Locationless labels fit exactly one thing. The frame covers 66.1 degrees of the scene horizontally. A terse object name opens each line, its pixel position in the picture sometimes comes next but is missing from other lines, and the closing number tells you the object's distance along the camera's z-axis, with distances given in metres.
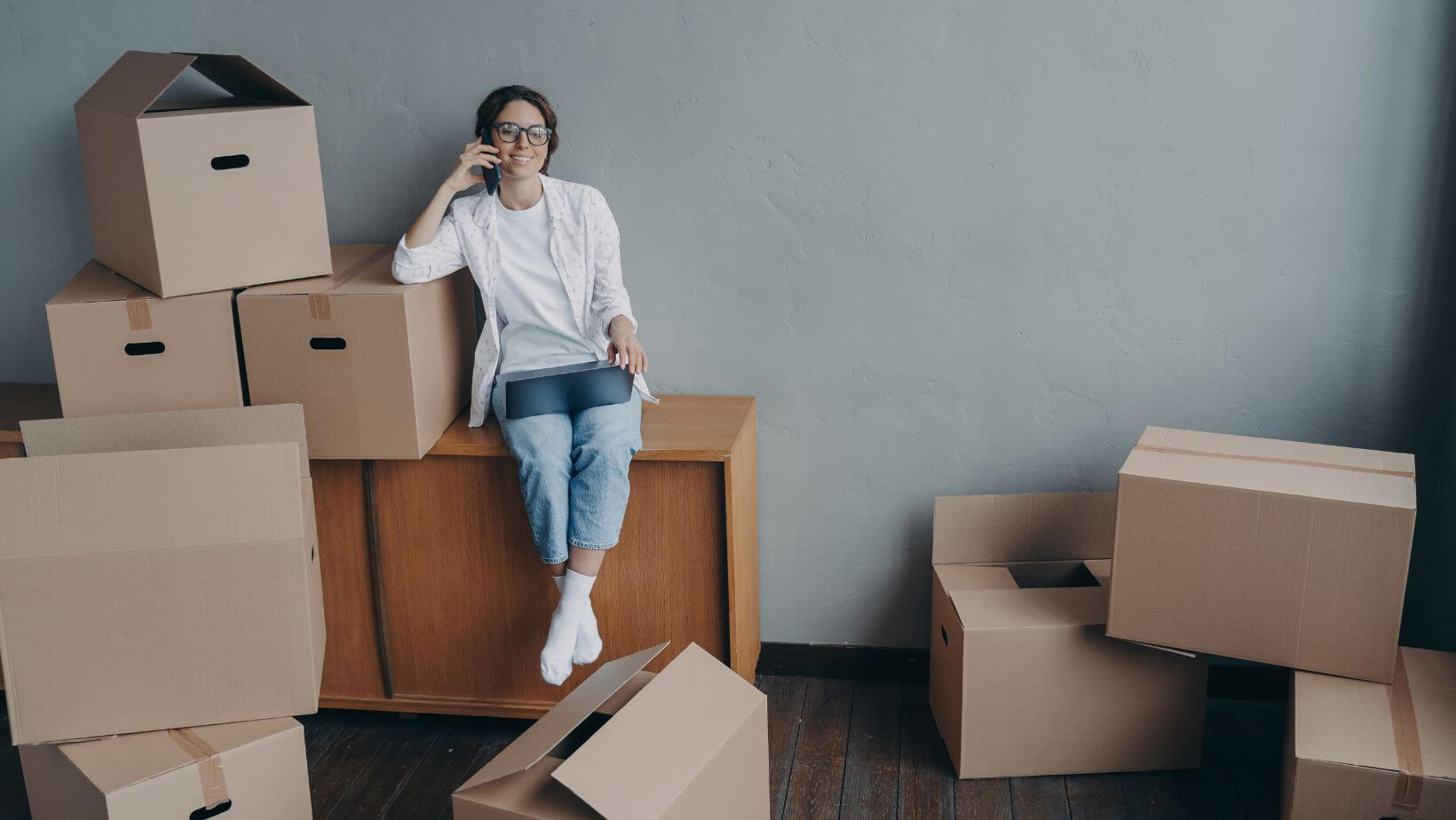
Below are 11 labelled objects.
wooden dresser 2.11
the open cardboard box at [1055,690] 1.99
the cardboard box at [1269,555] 1.76
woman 2.02
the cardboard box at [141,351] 1.96
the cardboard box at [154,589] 1.67
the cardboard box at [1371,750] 1.62
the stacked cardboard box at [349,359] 1.97
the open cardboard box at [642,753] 1.52
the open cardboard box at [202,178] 1.90
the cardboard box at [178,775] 1.61
